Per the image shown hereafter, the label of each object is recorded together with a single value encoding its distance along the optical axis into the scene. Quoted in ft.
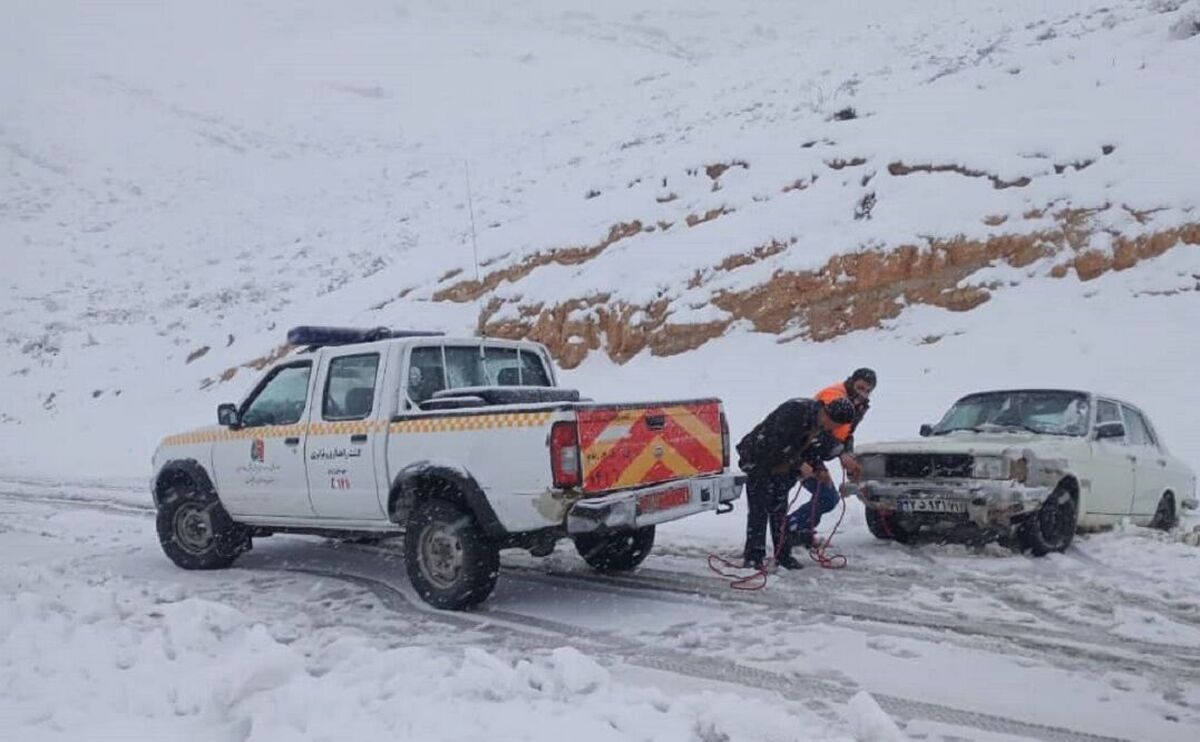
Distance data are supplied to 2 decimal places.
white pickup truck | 19.44
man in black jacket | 23.71
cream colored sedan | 24.57
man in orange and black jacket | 24.77
